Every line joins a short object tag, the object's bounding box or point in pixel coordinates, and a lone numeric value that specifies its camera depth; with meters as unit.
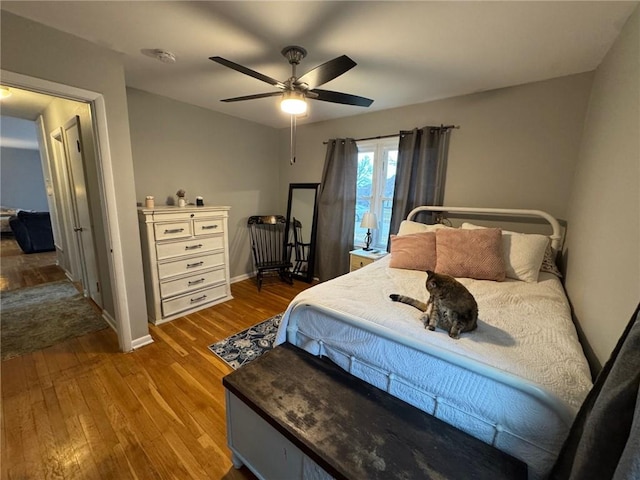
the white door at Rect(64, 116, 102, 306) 2.50
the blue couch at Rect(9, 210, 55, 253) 4.92
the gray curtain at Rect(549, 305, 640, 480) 0.55
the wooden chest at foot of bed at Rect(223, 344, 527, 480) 0.85
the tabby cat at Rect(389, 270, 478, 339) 1.13
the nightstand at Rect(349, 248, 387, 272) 2.91
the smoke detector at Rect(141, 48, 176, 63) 1.84
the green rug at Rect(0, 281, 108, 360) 2.23
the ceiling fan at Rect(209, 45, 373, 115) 1.50
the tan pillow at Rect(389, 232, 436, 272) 2.08
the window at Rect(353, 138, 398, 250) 3.18
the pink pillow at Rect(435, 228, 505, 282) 1.88
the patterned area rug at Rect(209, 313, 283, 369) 2.09
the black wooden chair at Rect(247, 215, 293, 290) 3.74
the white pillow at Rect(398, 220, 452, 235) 2.43
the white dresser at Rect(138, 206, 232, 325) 2.49
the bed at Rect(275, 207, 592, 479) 0.84
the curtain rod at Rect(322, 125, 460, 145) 2.62
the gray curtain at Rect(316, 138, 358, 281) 3.36
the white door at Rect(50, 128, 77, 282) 3.04
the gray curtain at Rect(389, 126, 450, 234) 2.69
